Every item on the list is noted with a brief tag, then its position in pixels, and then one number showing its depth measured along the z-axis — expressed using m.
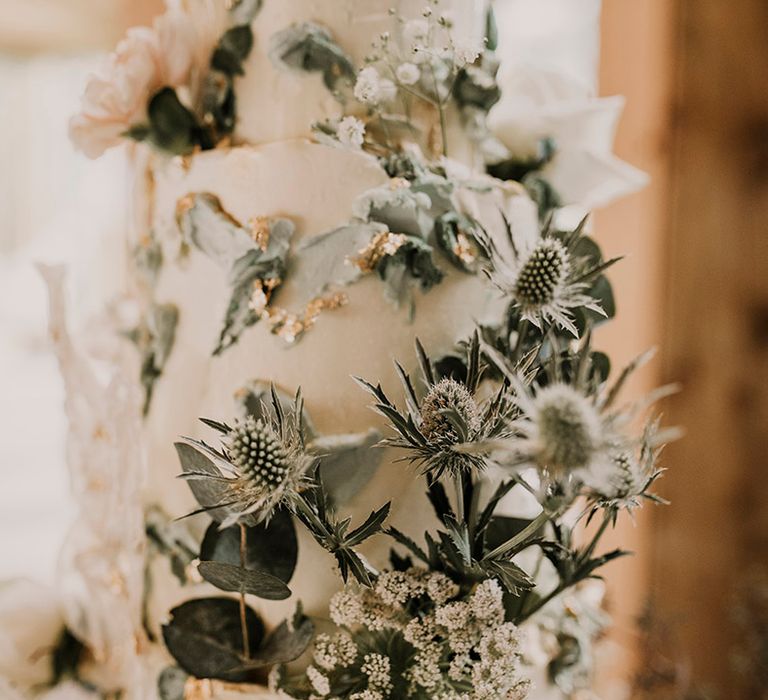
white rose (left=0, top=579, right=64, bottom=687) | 0.79
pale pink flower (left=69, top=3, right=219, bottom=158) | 0.67
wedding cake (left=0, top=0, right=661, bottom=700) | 0.52
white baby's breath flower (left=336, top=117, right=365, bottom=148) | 0.57
